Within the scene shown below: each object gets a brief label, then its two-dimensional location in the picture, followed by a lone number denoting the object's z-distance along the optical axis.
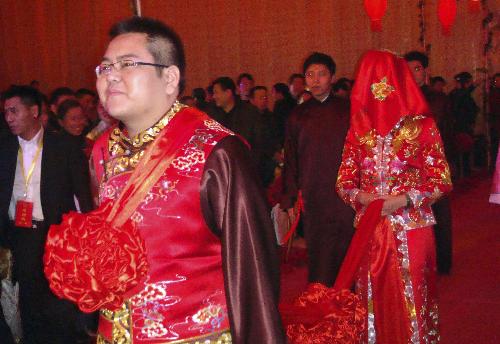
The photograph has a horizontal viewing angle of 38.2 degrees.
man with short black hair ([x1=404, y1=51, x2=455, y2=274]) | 5.43
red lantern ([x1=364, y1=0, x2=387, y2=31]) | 8.32
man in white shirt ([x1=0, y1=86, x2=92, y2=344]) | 3.83
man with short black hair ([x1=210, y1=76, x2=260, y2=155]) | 6.79
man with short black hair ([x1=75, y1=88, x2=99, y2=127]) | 7.30
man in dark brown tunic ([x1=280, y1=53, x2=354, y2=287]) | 4.44
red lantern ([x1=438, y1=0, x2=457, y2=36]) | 9.69
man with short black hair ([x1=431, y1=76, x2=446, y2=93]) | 10.85
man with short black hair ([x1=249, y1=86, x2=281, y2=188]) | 6.85
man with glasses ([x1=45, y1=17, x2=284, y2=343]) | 1.61
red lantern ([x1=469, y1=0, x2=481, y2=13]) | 9.84
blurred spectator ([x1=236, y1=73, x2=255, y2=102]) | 9.15
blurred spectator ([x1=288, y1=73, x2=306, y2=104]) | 9.22
